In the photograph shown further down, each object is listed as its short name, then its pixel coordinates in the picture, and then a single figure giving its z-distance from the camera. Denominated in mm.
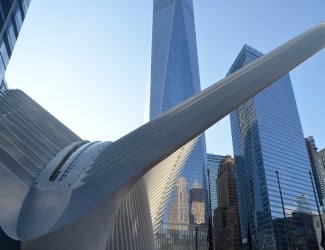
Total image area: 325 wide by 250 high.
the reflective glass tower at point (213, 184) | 183750
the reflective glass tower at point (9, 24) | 31547
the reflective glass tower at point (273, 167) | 106375
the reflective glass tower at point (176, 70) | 117250
